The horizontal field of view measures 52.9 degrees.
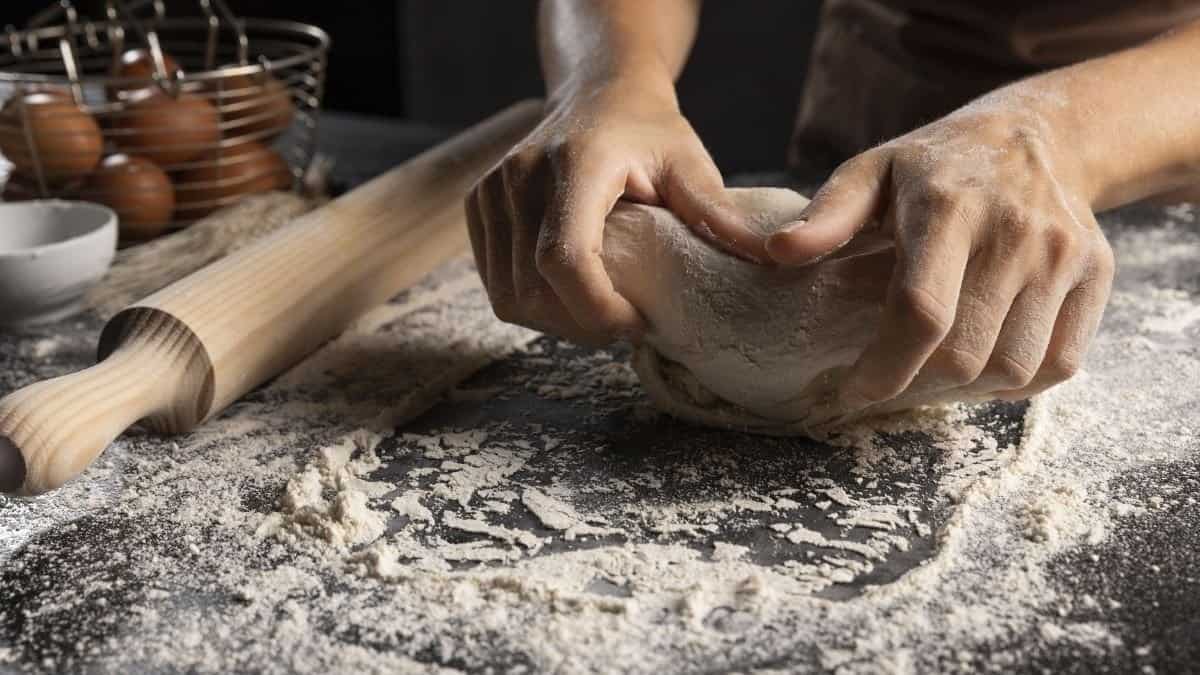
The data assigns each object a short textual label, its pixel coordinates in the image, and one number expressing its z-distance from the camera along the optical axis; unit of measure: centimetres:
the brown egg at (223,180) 166
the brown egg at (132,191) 157
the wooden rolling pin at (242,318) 97
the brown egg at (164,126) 160
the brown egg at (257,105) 168
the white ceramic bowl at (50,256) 132
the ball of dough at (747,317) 100
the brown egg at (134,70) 167
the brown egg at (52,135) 154
